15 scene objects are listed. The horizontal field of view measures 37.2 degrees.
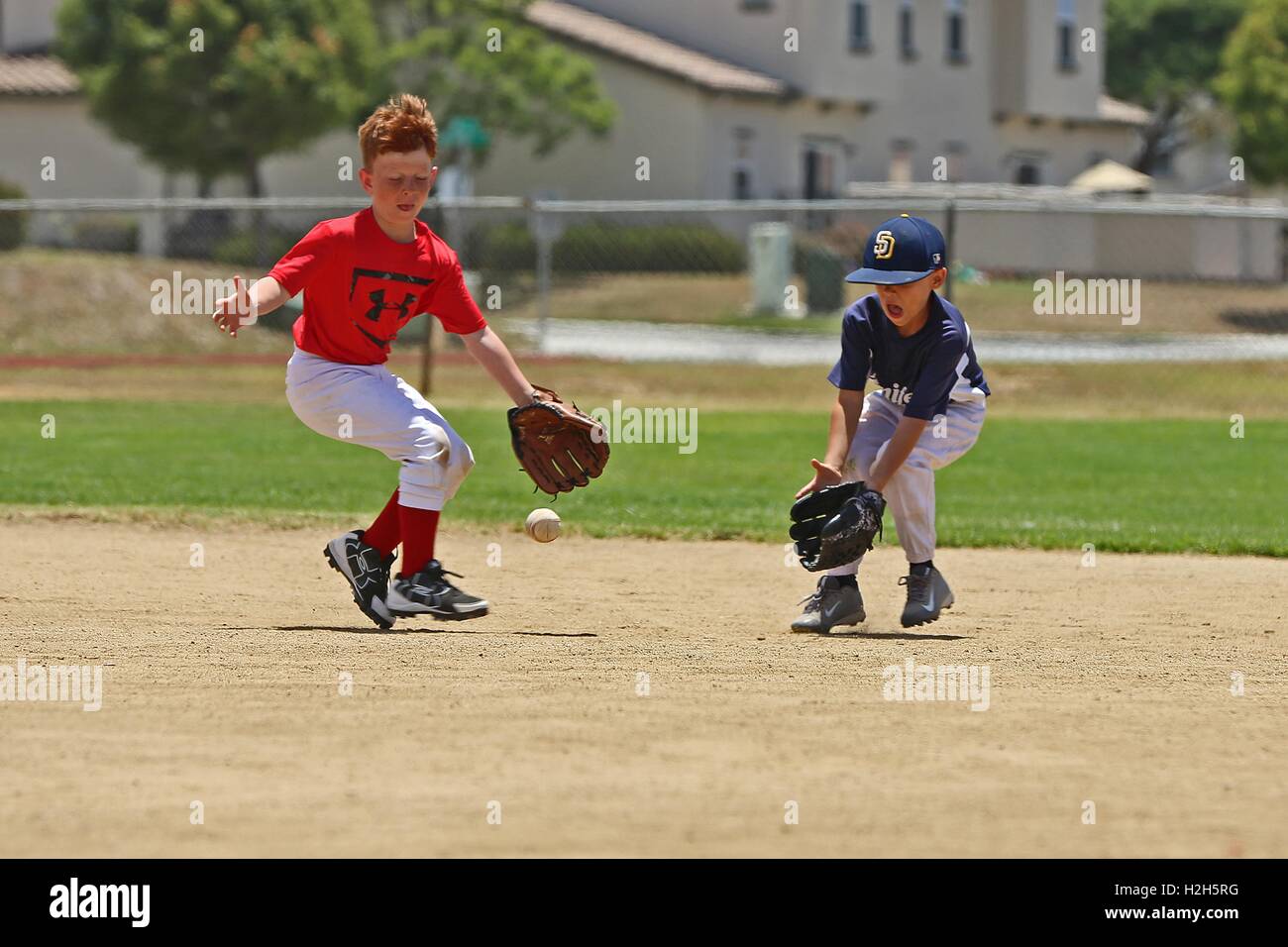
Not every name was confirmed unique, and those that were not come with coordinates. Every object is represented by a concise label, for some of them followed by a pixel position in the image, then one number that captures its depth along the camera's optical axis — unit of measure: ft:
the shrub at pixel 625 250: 105.60
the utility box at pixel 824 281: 96.12
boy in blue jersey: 23.75
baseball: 25.44
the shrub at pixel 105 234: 116.16
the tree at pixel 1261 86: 135.74
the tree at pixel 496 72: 112.78
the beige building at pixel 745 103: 122.62
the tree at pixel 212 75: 103.65
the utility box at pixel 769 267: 91.66
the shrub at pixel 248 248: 98.84
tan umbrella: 133.18
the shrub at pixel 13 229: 101.64
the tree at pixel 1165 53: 176.65
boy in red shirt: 23.73
